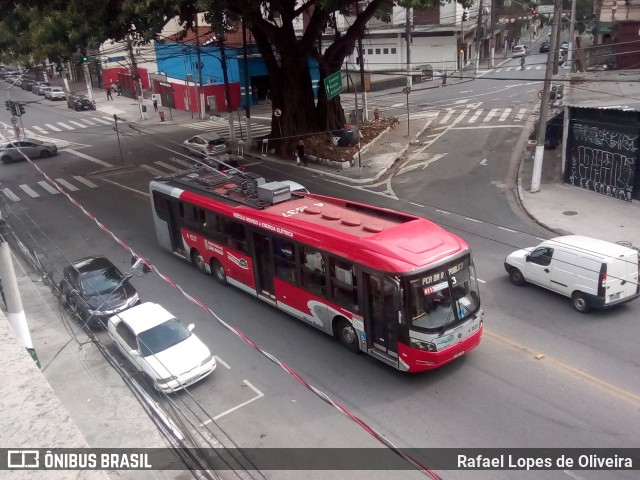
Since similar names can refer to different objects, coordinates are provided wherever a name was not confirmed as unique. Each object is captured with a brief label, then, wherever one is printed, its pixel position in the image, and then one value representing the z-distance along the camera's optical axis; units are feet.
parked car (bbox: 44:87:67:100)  221.87
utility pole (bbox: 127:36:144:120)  160.40
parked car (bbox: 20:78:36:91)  249.51
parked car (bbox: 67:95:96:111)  197.36
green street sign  103.16
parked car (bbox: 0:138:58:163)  125.80
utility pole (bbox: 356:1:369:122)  113.78
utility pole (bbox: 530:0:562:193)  78.43
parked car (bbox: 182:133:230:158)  116.57
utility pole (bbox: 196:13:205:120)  172.10
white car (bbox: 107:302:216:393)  41.75
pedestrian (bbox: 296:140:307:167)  109.80
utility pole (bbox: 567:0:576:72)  117.64
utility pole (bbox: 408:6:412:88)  174.14
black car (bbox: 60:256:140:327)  50.57
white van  49.34
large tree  73.92
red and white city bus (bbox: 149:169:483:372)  40.52
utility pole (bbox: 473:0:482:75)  216.39
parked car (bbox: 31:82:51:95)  237.00
